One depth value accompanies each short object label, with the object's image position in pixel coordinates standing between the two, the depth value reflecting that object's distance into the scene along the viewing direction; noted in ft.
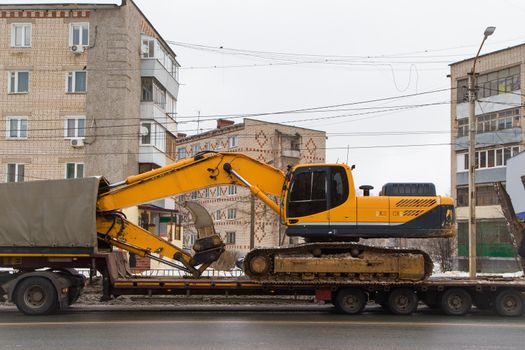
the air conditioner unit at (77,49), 116.16
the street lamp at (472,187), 80.69
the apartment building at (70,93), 116.16
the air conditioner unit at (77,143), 116.26
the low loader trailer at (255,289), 46.47
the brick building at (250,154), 203.00
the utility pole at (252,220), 121.07
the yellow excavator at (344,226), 45.96
